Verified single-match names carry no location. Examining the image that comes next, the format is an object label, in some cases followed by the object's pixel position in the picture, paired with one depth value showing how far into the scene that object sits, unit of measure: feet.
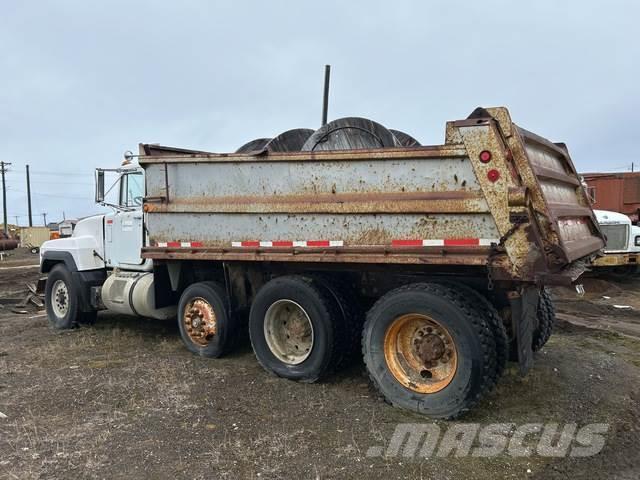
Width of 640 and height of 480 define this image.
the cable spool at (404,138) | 21.75
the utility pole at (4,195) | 159.02
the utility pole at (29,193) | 164.14
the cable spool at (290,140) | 20.90
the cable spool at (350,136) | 19.21
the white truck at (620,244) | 36.22
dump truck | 13.73
